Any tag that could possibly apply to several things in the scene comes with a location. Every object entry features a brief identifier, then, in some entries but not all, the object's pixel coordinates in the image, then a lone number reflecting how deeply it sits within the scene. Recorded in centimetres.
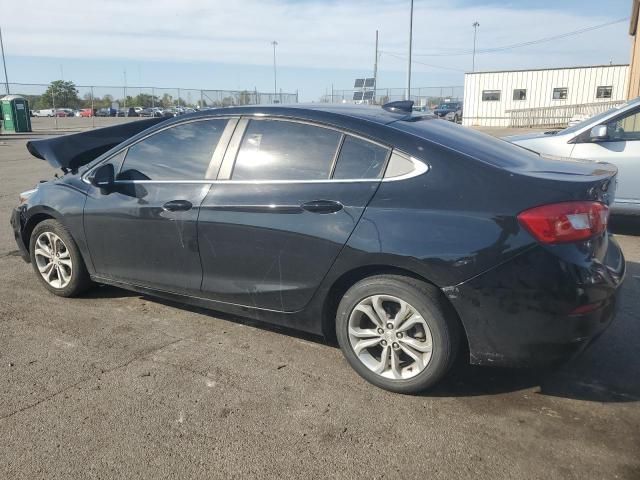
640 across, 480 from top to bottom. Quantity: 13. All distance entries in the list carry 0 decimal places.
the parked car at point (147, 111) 4629
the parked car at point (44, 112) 5775
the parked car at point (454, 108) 3711
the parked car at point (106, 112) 5197
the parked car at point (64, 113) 5616
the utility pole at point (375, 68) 3912
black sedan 281
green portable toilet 2977
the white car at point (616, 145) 647
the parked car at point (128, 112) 4928
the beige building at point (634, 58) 2112
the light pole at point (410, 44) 2848
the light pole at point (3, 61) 5547
